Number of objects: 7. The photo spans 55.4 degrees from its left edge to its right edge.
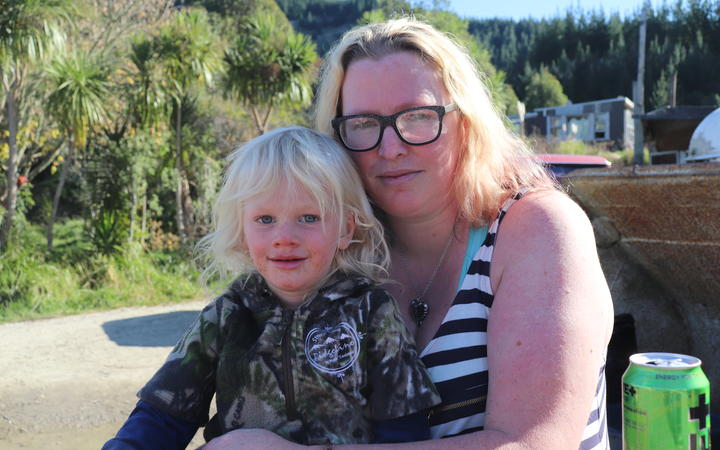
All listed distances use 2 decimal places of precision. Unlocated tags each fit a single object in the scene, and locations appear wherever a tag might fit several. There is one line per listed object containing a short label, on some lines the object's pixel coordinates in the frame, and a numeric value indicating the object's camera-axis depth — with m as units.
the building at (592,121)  49.47
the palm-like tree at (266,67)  14.48
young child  1.72
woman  1.45
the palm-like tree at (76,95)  10.80
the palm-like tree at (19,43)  9.88
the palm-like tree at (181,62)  12.39
